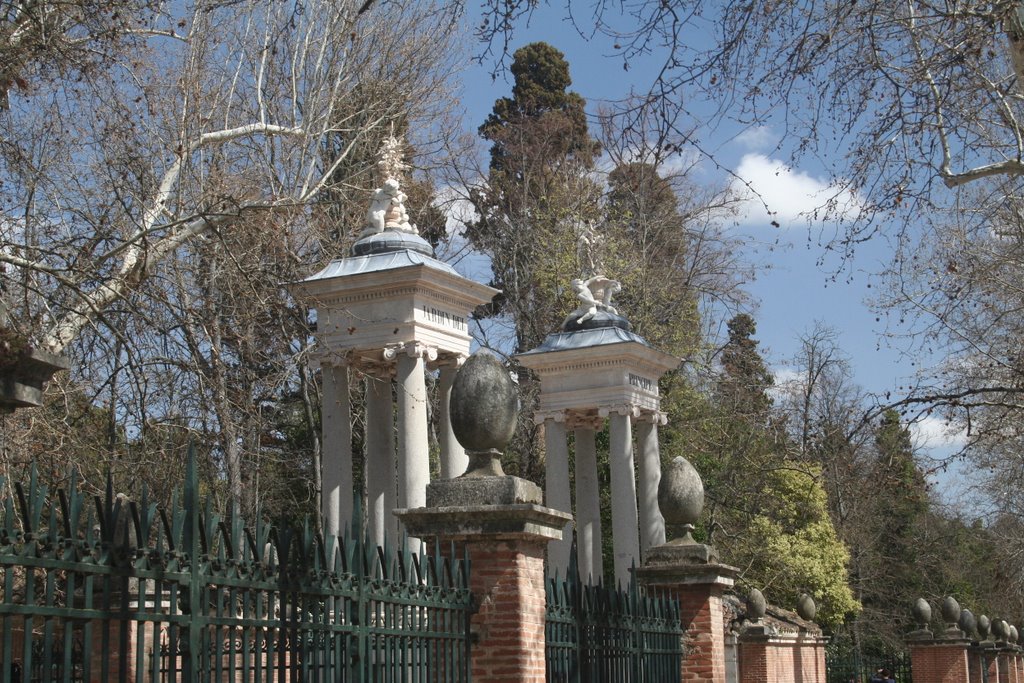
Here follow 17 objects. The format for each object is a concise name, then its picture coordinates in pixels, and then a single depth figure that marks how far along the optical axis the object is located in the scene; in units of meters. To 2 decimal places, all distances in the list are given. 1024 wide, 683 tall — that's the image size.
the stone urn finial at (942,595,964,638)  27.69
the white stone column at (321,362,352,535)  19.91
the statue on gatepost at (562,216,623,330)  23.27
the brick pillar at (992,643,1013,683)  33.65
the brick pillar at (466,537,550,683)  7.31
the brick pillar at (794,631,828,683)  25.91
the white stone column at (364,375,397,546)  20.58
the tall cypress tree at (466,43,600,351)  33.88
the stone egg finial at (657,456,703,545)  11.75
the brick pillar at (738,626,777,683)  22.19
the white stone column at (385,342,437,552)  19.17
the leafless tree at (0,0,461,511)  10.90
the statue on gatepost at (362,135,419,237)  20.39
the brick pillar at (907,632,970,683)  27.64
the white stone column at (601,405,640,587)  21.98
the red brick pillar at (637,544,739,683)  11.19
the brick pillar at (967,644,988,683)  29.48
